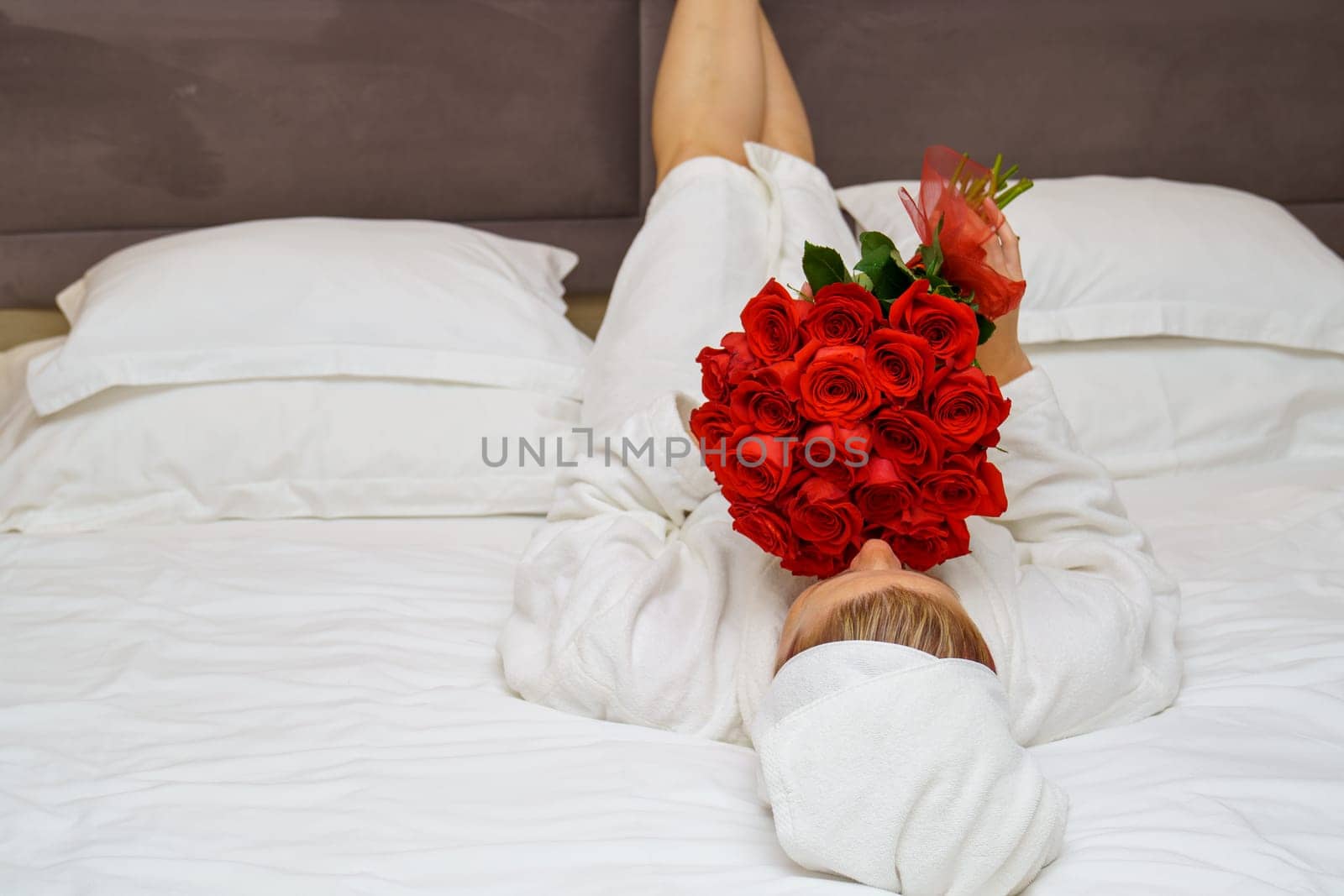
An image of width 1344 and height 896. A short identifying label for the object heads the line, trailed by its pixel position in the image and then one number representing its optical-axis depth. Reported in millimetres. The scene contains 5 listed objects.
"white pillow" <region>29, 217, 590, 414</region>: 1710
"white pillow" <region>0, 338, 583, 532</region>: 1688
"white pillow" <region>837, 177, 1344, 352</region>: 1833
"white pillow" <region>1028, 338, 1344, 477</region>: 1807
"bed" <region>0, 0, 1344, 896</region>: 933
